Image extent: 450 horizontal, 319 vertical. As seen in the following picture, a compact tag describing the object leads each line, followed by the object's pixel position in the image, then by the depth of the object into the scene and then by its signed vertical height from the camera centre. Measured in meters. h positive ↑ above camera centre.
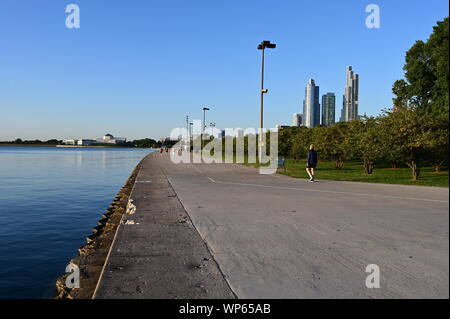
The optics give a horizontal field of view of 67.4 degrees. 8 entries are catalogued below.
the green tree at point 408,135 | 16.58 +0.80
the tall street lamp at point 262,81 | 32.16 +6.85
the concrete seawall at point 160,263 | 3.72 -1.59
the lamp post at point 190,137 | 104.00 +3.72
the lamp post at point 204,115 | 78.66 +7.93
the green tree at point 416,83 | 32.19 +7.11
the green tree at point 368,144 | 19.44 +0.43
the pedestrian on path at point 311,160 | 18.24 -0.55
